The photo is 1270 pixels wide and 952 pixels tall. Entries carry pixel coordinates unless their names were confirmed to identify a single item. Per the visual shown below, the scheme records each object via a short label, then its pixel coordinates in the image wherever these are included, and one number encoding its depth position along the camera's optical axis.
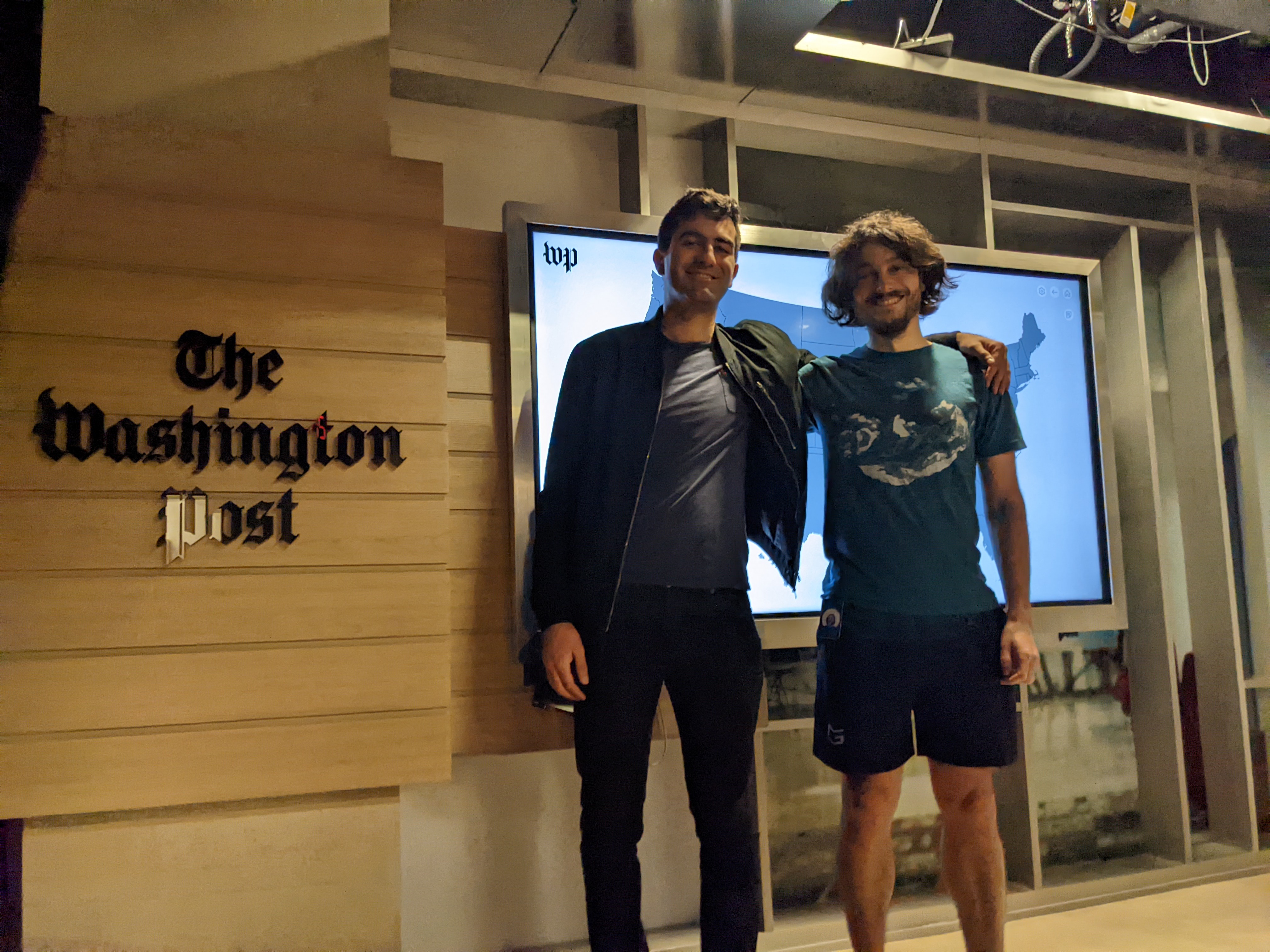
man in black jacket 1.50
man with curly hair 1.62
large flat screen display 2.12
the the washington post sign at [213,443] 1.62
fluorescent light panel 2.27
